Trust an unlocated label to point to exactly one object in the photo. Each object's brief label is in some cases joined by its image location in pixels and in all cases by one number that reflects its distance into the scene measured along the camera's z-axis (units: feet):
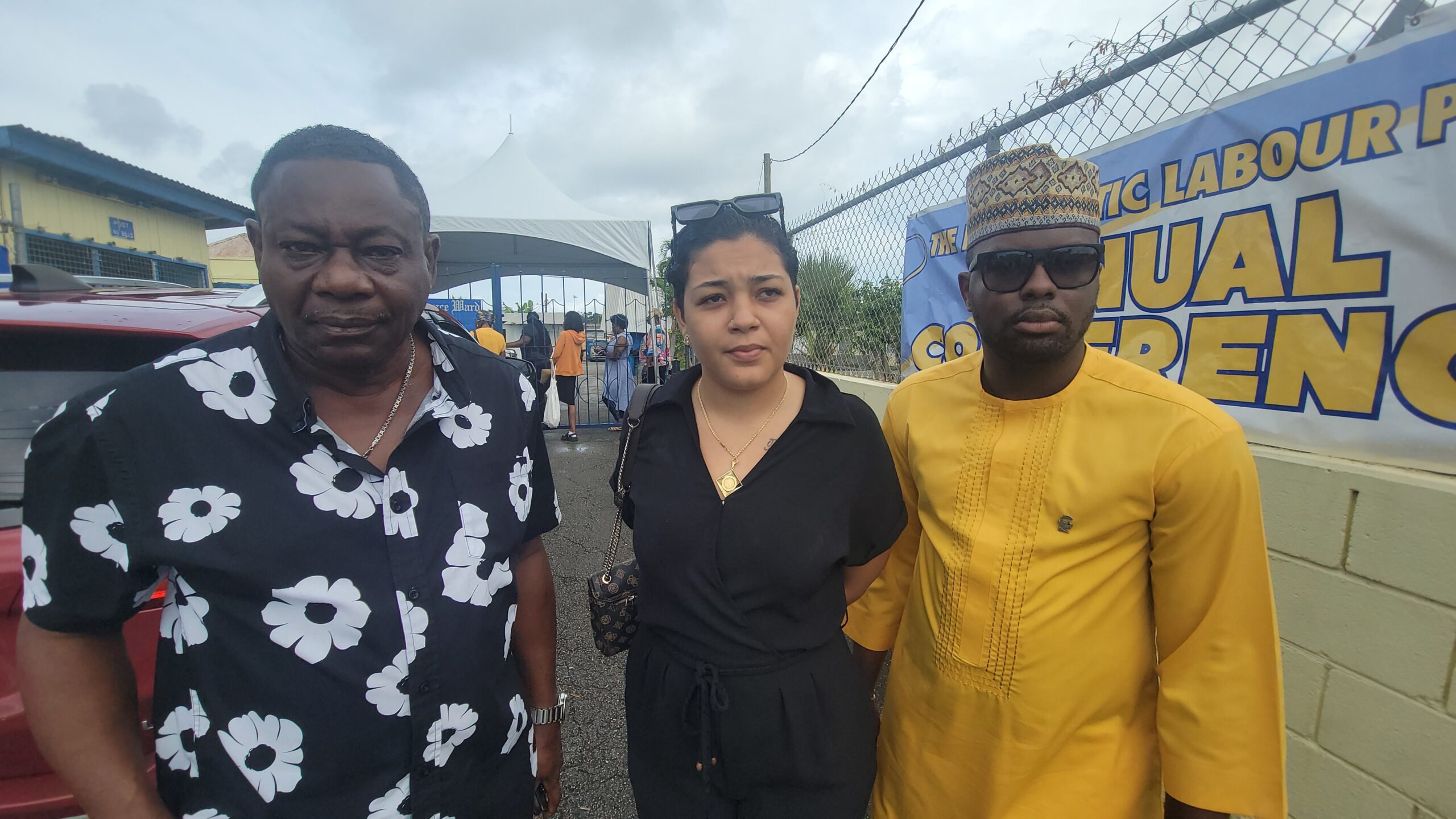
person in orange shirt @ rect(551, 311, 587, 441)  27.35
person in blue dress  27.81
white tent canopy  28.32
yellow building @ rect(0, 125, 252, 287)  27.86
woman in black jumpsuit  4.32
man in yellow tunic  3.52
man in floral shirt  3.21
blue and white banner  4.41
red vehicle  4.57
